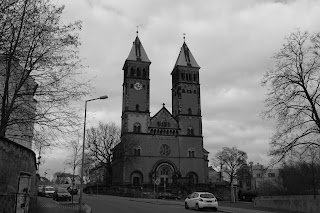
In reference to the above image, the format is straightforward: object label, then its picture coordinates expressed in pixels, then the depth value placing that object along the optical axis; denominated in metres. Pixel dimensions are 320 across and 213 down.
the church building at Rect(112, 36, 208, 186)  66.81
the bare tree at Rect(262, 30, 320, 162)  23.58
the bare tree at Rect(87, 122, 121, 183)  69.69
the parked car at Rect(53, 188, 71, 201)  37.06
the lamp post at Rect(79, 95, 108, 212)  23.32
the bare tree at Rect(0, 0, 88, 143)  14.95
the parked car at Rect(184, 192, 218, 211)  23.64
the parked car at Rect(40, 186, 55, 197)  47.97
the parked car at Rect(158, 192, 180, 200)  50.00
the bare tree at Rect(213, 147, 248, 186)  96.50
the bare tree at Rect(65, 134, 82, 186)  57.46
